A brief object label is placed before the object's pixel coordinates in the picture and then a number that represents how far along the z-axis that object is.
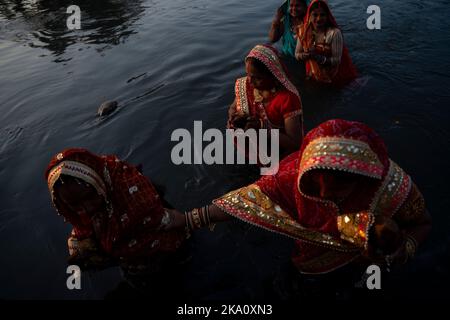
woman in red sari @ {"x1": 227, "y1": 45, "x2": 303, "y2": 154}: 3.43
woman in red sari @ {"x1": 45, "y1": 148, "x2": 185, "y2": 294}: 2.40
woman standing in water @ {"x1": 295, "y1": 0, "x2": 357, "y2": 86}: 5.64
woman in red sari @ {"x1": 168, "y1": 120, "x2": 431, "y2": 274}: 1.88
